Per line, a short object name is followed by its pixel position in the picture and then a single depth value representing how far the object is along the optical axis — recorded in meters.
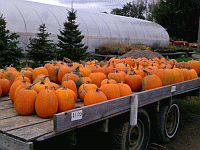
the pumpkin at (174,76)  4.05
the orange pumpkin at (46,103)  2.42
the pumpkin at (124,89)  3.10
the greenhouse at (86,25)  12.39
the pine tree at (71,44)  11.74
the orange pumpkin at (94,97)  2.67
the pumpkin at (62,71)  3.82
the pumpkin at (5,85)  3.27
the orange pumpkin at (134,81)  3.66
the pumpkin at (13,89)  2.94
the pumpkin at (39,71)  3.79
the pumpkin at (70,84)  3.07
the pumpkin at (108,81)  3.27
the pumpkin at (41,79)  3.00
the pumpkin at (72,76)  3.45
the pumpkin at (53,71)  4.04
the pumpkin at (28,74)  3.80
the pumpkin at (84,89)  3.05
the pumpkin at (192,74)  4.62
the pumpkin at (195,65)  5.52
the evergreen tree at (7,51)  8.38
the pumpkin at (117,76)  3.63
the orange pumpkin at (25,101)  2.47
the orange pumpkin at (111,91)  2.93
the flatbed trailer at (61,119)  1.89
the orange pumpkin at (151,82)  3.47
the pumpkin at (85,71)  3.99
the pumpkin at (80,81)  3.32
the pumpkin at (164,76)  3.85
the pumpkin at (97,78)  3.64
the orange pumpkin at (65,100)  2.61
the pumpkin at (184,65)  5.21
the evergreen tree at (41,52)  10.48
